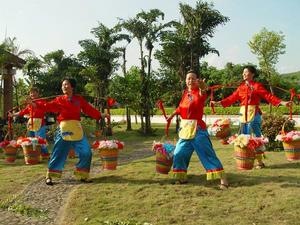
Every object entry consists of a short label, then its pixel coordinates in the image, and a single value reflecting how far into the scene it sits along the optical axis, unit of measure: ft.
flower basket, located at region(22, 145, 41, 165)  34.81
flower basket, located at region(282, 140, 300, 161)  29.92
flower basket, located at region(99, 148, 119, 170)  28.09
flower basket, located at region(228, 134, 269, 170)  25.63
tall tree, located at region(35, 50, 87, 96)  70.54
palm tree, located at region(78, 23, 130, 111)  65.87
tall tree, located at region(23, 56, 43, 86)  74.78
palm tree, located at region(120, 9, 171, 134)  66.69
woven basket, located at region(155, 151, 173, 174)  26.20
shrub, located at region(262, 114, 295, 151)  38.99
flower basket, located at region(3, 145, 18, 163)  36.62
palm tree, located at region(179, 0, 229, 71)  68.64
